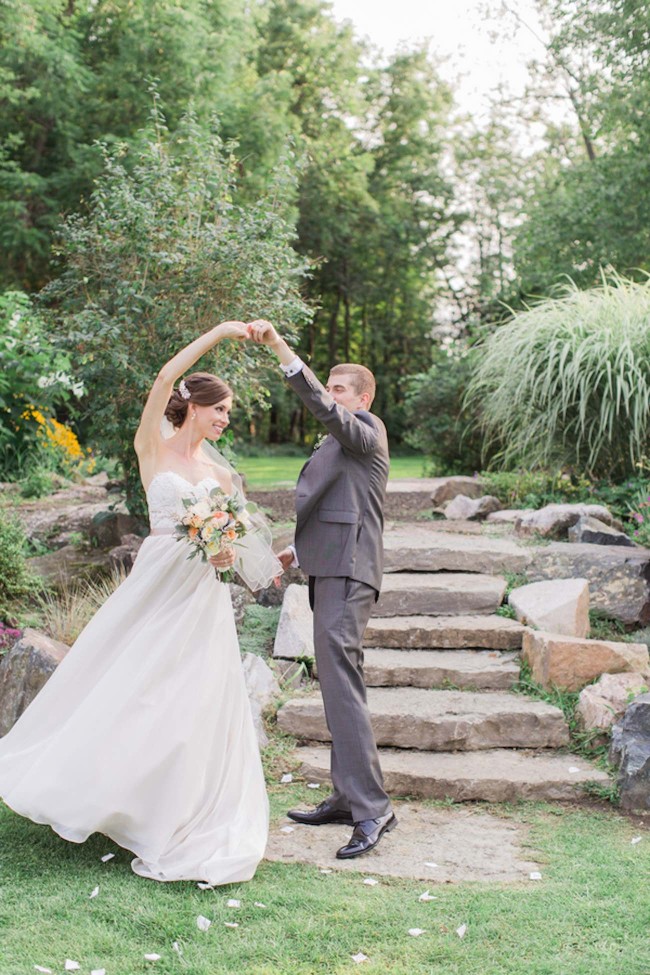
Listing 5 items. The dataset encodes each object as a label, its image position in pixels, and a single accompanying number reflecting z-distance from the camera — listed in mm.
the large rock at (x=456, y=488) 9953
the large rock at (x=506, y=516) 8352
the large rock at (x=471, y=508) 8961
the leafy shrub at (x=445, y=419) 13180
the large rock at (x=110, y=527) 7883
